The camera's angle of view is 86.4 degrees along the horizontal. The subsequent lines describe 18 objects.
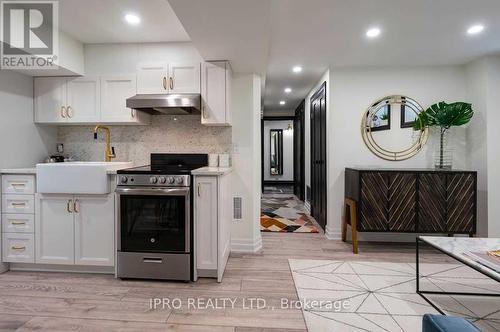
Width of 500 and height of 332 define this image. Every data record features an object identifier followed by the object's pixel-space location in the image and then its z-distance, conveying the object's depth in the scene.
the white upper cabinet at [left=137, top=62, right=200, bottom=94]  2.95
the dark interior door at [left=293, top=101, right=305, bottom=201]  6.26
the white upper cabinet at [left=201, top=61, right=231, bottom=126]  2.93
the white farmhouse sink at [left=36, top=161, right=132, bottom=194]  2.48
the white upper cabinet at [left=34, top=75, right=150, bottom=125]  3.03
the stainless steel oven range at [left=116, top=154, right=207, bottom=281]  2.42
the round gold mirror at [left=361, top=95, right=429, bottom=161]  3.62
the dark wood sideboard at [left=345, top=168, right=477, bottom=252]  3.11
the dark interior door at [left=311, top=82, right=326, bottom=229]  4.06
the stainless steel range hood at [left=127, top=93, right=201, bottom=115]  2.71
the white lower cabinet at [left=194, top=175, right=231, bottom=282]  2.46
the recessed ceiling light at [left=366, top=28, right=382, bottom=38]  2.69
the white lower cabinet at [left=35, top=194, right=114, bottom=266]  2.54
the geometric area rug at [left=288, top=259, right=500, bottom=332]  1.87
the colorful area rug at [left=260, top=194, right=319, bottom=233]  4.29
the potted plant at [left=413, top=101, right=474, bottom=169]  3.26
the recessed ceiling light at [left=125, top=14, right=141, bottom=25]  2.50
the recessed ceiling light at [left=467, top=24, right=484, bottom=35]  2.62
